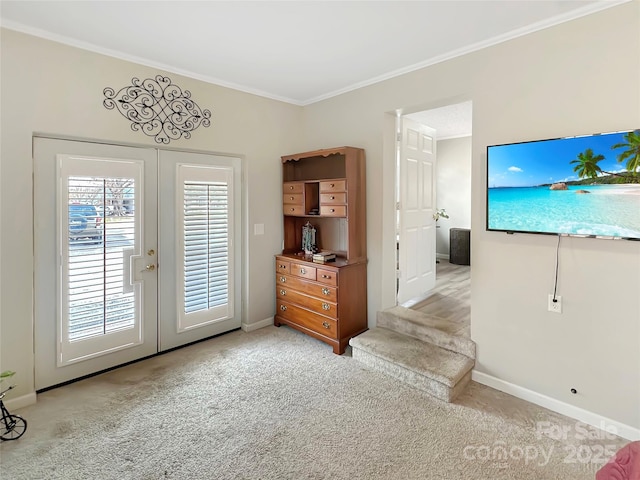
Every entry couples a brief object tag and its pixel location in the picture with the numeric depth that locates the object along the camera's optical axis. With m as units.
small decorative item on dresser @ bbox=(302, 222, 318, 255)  4.00
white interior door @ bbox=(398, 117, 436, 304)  3.88
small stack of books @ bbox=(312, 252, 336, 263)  3.56
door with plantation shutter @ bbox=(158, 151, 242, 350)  3.29
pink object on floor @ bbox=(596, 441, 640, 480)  1.09
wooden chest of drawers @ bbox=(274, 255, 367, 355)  3.37
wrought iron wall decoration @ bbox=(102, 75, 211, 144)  2.93
